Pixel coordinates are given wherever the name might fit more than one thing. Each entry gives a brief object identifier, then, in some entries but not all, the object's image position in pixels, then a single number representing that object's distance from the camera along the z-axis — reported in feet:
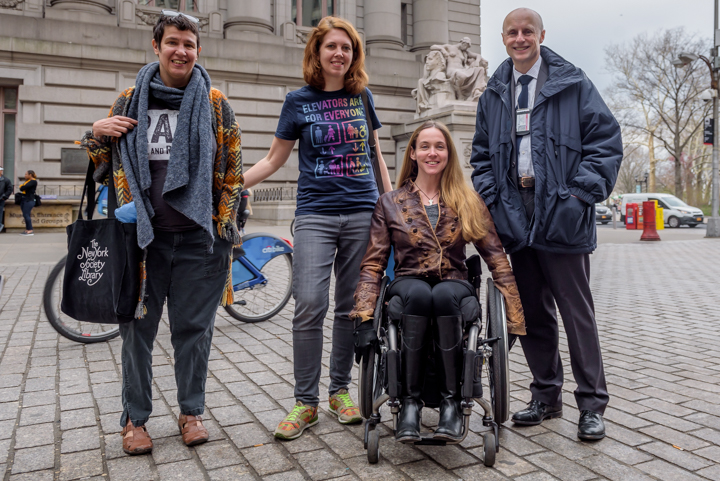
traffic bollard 60.44
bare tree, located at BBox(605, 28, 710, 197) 126.50
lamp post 66.59
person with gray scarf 9.78
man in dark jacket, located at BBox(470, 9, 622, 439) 10.59
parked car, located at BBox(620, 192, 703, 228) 98.12
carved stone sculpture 63.46
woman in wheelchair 9.57
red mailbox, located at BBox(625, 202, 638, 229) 82.48
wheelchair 9.34
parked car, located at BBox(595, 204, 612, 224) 125.12
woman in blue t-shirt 11.25
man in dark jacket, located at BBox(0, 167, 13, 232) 52.72
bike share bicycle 20.56
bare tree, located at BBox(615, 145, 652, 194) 254.96
